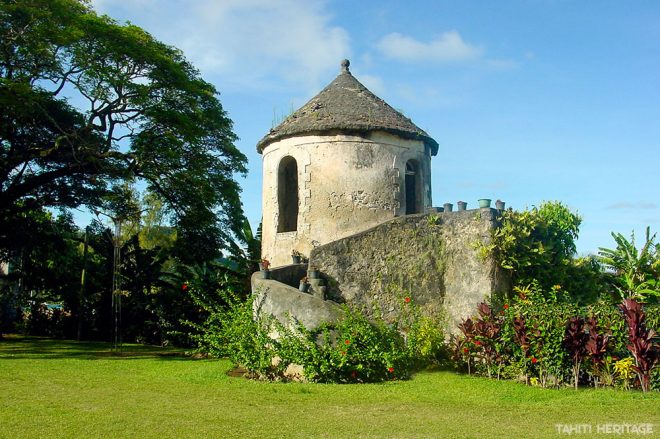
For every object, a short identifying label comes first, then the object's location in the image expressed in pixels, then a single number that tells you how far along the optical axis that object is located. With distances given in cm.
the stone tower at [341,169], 1595
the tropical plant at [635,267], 1310
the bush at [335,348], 1148
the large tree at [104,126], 1736
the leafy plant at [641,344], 1015
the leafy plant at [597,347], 1049
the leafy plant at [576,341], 1066
